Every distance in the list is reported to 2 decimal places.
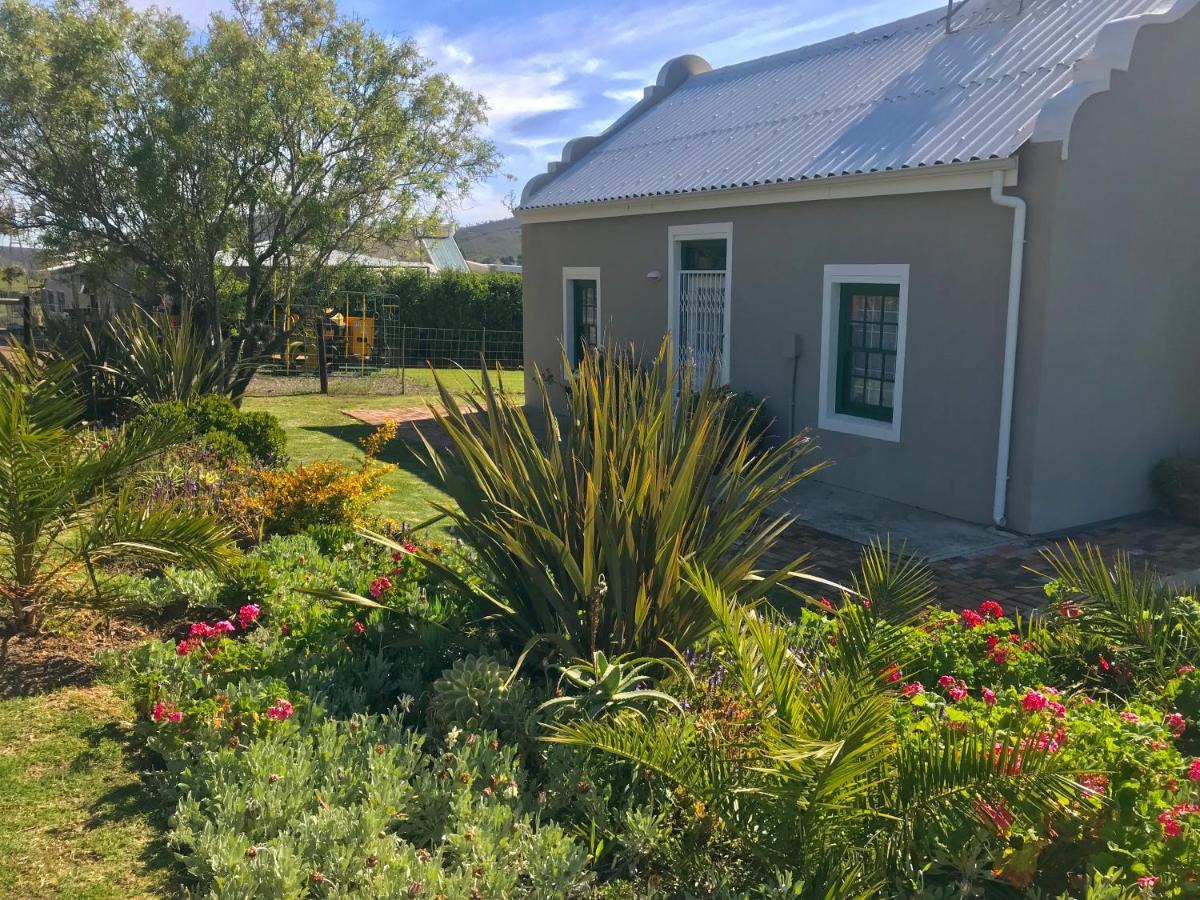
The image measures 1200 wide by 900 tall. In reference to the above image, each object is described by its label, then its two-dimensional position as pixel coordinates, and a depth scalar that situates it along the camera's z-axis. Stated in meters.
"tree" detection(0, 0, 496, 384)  12.87
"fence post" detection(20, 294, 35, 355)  15.44
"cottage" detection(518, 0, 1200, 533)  8.16
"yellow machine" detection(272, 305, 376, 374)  19.67
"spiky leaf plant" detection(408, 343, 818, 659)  3.77
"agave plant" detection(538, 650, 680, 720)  3.42
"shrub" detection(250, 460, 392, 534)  6.57
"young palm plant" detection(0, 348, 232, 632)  4.79
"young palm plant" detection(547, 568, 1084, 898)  2.65
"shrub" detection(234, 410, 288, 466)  8.84
